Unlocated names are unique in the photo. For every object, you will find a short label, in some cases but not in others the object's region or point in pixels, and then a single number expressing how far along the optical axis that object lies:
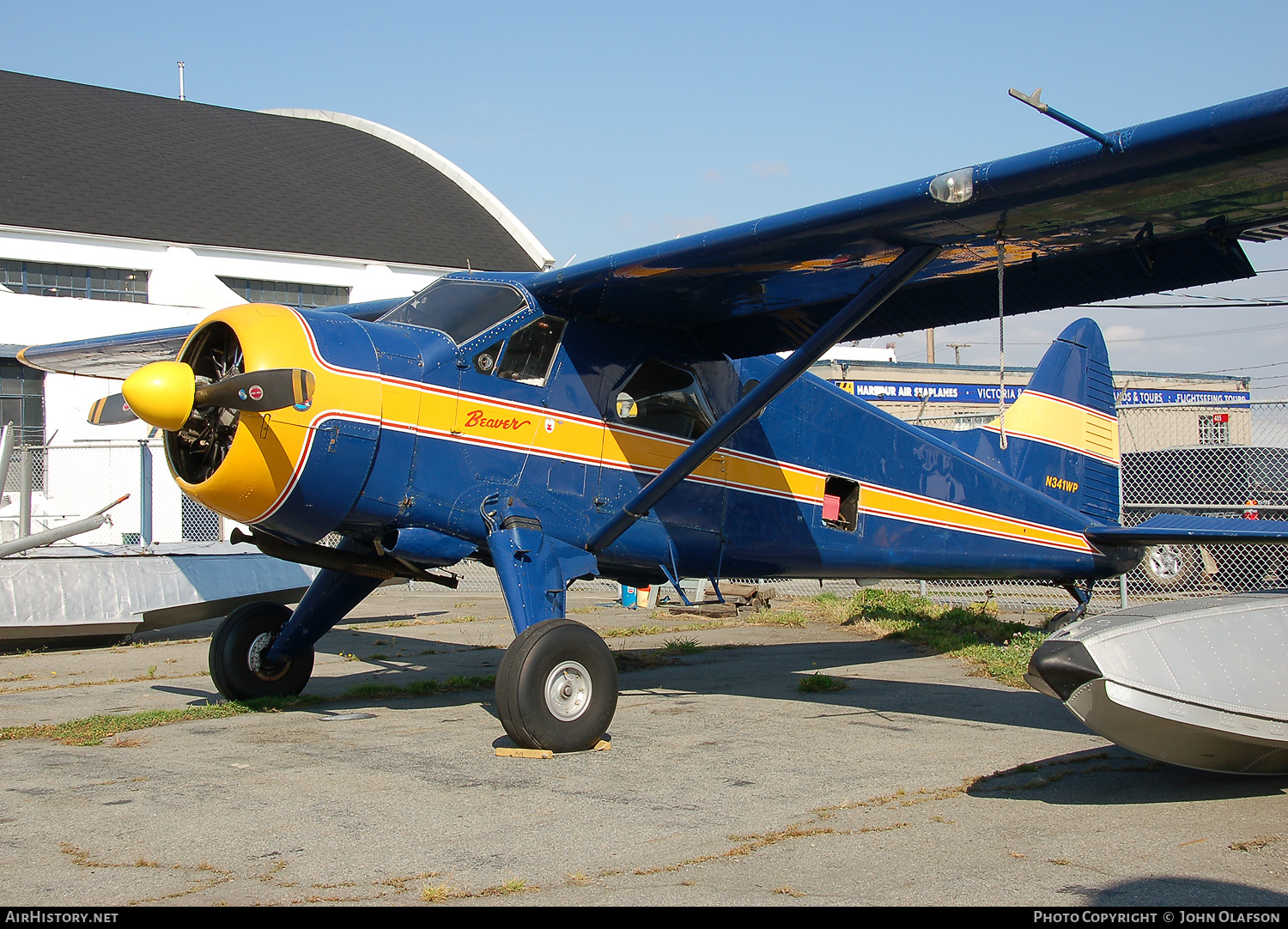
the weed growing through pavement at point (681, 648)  11.07
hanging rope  6.70
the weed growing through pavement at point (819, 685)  8.51
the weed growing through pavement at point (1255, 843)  4.11
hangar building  26.08
